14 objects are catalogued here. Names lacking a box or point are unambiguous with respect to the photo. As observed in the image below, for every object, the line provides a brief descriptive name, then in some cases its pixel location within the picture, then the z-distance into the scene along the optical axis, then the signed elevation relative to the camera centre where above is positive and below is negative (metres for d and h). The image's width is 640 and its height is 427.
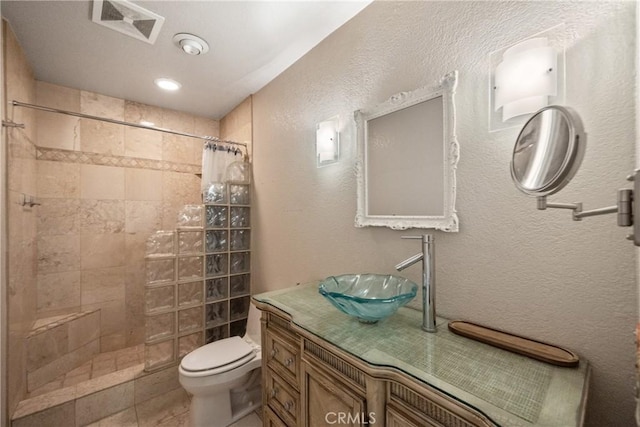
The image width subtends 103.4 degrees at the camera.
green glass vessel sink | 0.87 -0.33
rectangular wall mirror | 1.00 +0.24
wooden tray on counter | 0.69 -0.40
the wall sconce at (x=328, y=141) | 1.44 +0.42
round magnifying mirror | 0.55 +0.15
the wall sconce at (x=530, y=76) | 0.76 +0.42
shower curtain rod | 1.50 +0.66
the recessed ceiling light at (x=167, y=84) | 1.99 +1.06
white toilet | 1.46 -0.98
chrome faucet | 0.90 -0.24
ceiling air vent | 1.29 +1.07
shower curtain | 2.15 +0.42
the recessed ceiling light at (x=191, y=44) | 1.51 +1.06
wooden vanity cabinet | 0.61 -0.55
